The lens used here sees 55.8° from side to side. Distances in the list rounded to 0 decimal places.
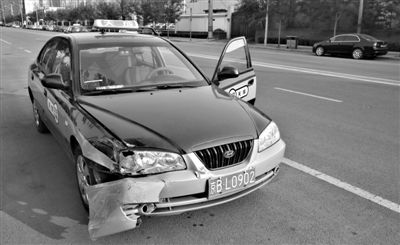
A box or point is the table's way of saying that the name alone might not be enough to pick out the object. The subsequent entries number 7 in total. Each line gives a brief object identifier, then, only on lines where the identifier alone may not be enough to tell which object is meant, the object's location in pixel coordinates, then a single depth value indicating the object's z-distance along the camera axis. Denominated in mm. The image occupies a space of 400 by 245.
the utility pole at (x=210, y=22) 45181
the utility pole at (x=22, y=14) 136725
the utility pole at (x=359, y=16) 27742
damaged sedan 2711
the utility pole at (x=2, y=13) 165538
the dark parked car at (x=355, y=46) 20969
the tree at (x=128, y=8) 59550
